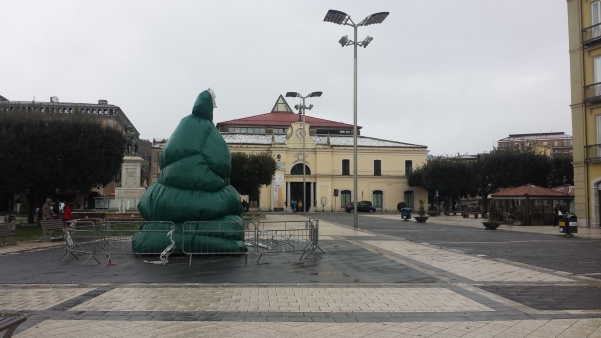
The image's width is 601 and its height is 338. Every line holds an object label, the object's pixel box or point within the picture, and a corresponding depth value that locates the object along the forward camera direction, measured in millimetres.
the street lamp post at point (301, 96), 37712
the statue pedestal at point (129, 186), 31938
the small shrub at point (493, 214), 29047
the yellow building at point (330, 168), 60906
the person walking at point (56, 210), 28109
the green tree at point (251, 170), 39719
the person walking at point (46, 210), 21438
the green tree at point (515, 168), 43625
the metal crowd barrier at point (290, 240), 12395
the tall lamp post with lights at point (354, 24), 24156
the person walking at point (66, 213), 18733
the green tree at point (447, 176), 56875
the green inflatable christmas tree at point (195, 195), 11725
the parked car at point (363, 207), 58881
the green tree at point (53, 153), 24188
